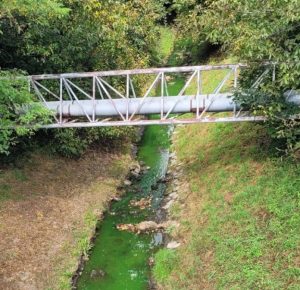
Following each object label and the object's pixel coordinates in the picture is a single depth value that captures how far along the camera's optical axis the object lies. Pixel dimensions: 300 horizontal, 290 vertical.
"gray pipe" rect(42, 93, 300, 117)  12.22
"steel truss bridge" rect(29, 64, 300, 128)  11.97
